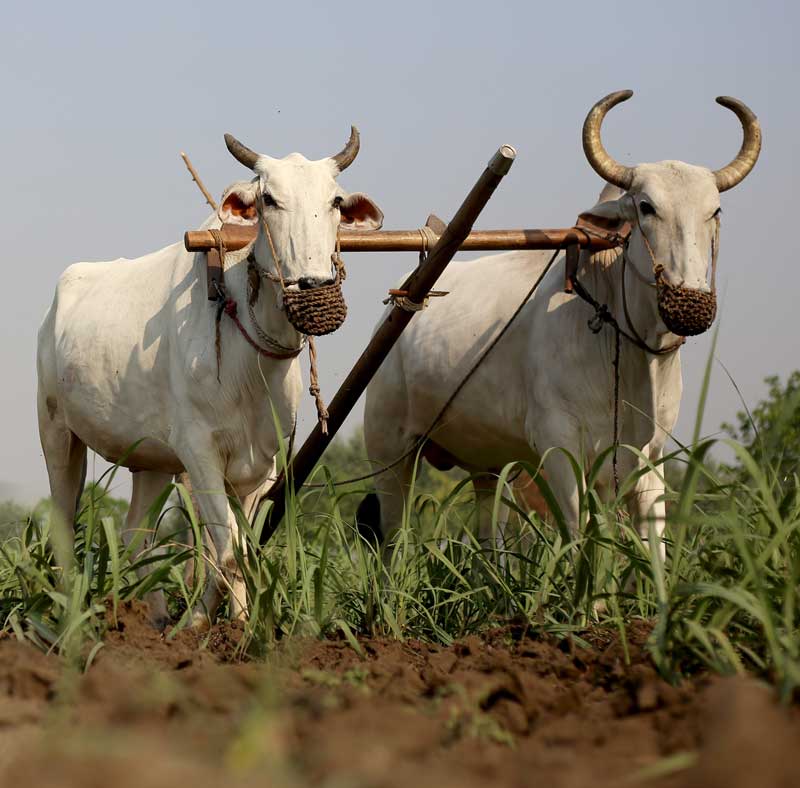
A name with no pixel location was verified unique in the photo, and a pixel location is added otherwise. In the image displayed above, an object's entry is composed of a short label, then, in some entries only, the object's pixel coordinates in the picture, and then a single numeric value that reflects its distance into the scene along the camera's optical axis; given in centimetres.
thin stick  1251
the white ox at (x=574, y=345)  1150
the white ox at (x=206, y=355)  1052
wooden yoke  1121
